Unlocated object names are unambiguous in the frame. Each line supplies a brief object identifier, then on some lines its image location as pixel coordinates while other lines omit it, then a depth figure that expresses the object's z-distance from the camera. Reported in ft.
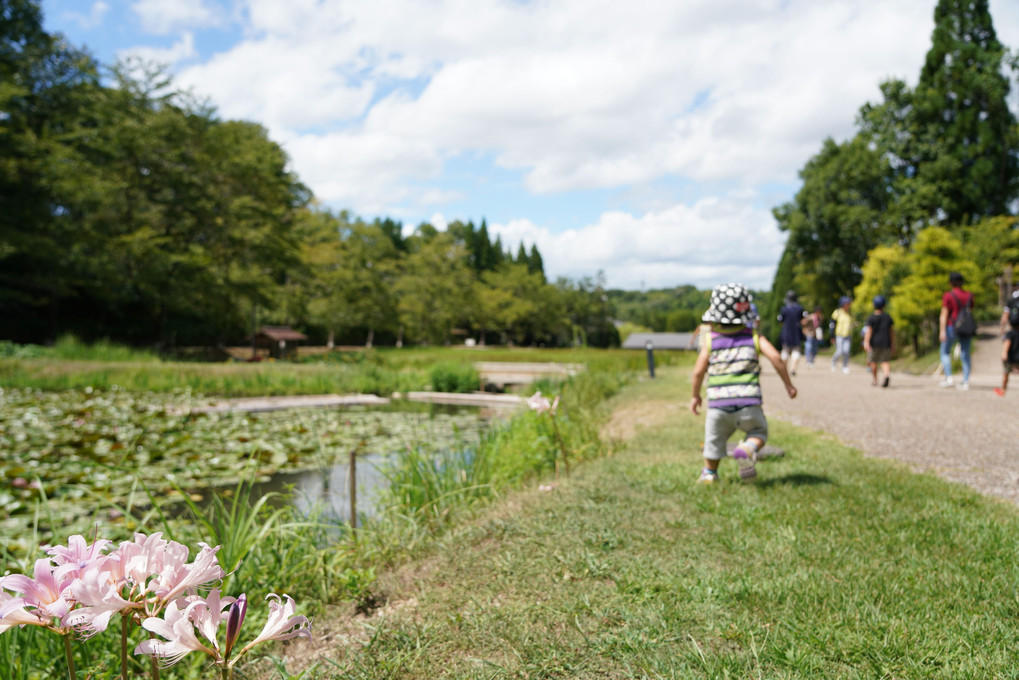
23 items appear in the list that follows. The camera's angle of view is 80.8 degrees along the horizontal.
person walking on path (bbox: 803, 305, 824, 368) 46.96
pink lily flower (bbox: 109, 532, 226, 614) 3.98
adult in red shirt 31.97
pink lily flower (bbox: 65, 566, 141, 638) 3.61
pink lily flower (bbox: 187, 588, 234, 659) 3.84
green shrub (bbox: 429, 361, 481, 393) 53.67
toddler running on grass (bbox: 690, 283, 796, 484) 13.39
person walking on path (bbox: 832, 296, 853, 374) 45.21
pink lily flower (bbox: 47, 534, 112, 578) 3.85
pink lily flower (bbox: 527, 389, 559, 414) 15.35
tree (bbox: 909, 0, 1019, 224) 89.15
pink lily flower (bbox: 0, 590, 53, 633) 3.56
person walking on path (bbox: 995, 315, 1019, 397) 28.40
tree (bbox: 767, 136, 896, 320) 104.01
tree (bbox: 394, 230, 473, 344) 151.12
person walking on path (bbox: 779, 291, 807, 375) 41.16
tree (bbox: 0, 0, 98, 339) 64.13
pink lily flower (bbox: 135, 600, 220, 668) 3.57
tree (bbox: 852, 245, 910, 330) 87.71
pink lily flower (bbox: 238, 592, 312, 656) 3.88
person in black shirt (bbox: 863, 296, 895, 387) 36.45
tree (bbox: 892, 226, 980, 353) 71.05
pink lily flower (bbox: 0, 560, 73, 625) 3.72
